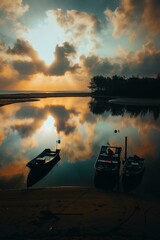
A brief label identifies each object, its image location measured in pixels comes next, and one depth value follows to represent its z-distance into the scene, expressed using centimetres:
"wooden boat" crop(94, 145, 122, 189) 2099
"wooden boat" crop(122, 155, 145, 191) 2070
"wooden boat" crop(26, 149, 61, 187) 2194
